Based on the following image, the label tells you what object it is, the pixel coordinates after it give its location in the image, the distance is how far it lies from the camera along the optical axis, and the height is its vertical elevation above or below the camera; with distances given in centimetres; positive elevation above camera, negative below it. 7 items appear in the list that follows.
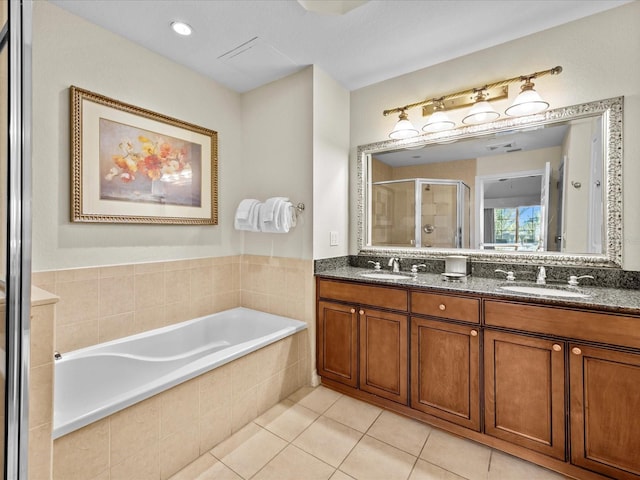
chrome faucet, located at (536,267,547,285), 190 -22
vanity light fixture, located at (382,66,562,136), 188 +92
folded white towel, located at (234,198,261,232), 252 +21
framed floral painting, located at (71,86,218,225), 185 +52
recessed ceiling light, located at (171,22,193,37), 190 +134
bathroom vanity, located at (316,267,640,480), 138 -66
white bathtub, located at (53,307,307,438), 135 -71
